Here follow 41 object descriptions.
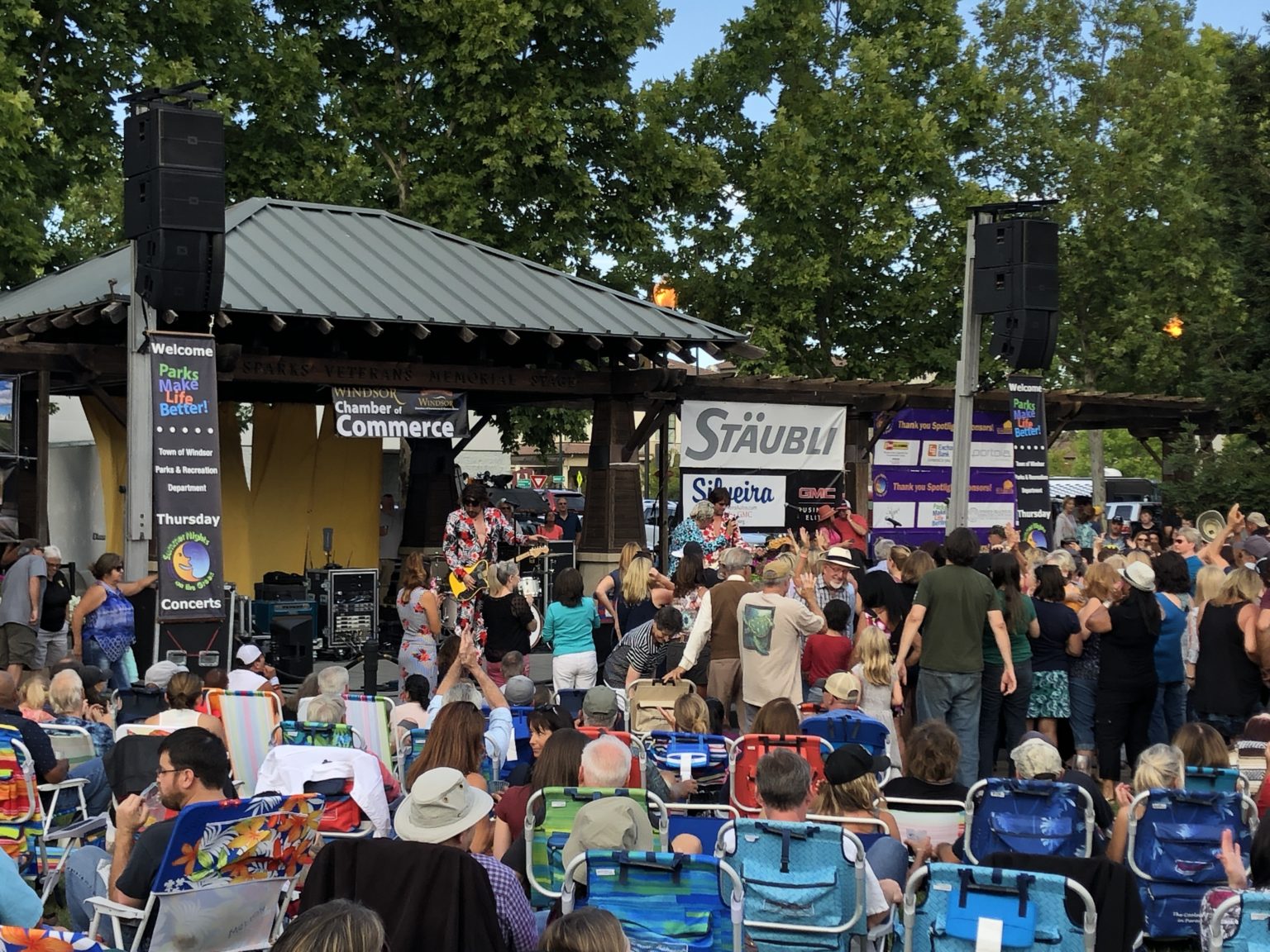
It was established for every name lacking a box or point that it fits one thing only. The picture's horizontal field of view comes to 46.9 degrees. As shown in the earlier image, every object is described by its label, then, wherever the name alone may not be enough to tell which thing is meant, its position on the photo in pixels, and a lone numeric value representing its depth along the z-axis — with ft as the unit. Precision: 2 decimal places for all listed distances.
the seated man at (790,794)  17.37
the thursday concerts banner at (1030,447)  49.37
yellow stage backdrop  56.54
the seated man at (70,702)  24.70
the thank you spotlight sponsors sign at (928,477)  60.29
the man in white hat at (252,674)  29.58
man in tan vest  32.65
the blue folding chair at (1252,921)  13.93
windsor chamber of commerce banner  48.62
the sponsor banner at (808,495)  56.95
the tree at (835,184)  93.76
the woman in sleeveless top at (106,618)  36.37
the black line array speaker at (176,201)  35.12
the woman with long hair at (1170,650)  31.35
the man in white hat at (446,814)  15.81
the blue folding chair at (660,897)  15.72
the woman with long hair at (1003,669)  31.42
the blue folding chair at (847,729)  25.32
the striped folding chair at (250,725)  26.40
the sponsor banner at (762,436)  54.44
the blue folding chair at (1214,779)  21.11
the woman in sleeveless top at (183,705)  23.45
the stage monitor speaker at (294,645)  47.29
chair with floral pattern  16.08
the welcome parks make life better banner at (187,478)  36.09
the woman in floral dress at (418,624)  37.86
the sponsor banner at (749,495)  54.13
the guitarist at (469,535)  43.16
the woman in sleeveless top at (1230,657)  30.60
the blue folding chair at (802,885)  16.51
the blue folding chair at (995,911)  15.05
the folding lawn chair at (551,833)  18.49
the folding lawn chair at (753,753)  23.13
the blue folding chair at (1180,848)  19.92
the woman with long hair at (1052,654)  32.17
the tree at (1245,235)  65.92
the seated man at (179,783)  17.12
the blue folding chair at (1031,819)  19.53
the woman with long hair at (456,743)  19.75
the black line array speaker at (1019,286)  45.44
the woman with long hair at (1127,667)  30.58
